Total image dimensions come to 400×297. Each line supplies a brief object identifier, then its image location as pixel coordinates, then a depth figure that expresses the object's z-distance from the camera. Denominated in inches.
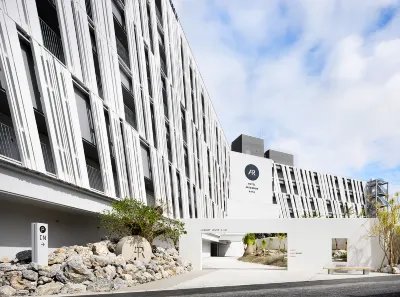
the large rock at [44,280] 593.3
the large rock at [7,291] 547.2
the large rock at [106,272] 661.3
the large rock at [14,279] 571.1
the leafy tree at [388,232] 1048.2
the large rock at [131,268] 730.8
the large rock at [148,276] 759.7
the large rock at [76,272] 625.0
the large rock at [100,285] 628.4
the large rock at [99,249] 796.0
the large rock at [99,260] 683.4
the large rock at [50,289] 580.2
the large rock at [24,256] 646.5
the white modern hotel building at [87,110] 613.3
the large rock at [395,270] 997.2
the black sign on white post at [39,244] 617.0
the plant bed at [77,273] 577.3
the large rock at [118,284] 659.4
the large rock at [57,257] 663.1
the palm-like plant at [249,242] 2060.2
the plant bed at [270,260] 1529.0
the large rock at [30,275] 582.9
